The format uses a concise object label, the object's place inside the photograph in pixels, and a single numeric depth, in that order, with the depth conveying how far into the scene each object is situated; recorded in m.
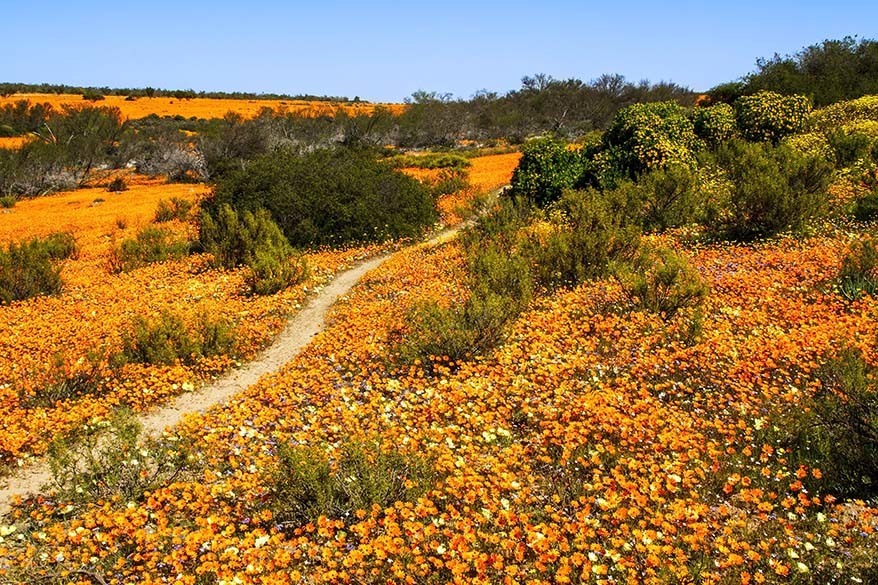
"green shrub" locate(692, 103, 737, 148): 19.78
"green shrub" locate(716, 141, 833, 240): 12.71
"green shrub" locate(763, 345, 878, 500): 5.15
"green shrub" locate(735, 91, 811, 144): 19.45
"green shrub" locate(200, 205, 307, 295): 14.63
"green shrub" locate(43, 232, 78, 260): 18.61
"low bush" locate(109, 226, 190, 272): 17.81
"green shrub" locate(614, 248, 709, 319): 9.52
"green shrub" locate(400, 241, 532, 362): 9.06
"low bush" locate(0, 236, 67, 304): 14.62
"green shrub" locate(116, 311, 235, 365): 10.20
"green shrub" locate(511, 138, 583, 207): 19.84
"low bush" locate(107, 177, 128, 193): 39.22
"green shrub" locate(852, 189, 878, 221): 13.04
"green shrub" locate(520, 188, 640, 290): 12.12
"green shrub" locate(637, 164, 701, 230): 15.48
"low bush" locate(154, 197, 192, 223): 25.16
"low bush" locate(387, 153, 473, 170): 36.97
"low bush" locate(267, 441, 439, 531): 5.45
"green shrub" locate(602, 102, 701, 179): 17.91
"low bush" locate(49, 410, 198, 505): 6.25
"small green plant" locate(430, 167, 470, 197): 26.67
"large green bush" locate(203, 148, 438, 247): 19.70
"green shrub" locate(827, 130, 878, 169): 16.75
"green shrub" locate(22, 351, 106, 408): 8.96
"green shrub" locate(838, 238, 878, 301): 9.14
